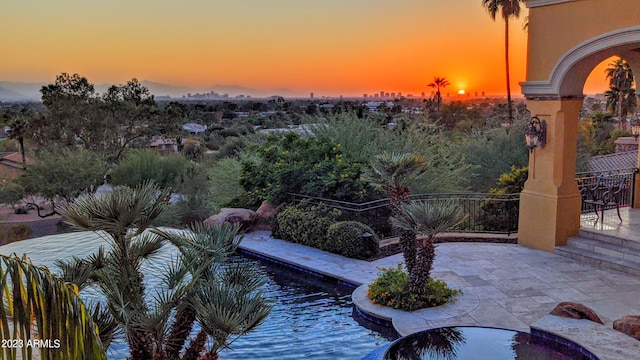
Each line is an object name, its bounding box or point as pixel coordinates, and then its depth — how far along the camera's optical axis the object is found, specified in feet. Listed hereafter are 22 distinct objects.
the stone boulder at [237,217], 44.01
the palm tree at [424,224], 24.38
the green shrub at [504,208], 41.98
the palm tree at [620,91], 108.88
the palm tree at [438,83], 162.40
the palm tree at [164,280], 14.30
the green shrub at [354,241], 35.68
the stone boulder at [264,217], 45.60
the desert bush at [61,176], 68.39
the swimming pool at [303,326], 22.29
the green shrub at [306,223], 38.75
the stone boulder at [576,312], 23.80
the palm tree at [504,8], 100.29
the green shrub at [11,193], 70.69
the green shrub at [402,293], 26.08
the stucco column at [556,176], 34.42
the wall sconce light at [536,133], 35.04
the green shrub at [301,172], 42.73
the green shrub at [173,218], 56.59
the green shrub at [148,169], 72.95
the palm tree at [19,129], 90.95
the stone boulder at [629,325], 22.02
